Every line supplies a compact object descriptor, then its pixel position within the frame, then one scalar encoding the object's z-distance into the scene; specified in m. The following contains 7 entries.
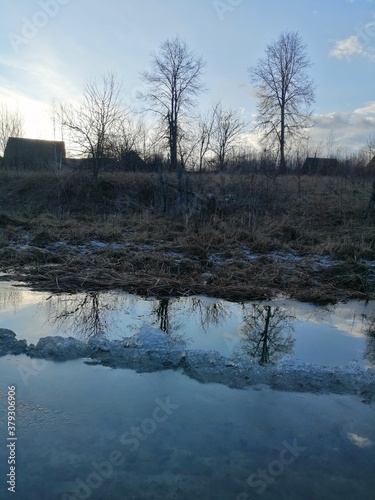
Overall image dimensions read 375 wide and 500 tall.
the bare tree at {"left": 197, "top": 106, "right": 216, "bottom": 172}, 31.37
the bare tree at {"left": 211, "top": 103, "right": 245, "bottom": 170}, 34.33
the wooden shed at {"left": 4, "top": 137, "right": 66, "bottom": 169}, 27.31
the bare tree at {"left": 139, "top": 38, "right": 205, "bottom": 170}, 32.28
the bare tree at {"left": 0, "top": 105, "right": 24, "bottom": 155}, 36.41
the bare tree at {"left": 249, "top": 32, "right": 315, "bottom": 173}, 35.38
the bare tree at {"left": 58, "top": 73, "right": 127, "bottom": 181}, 19.36
